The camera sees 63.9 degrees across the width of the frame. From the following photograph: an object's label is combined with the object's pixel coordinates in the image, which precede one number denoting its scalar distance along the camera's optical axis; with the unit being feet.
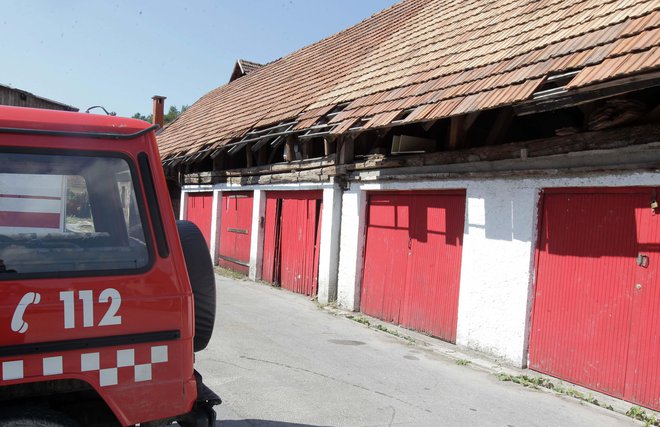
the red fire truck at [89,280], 7.48
